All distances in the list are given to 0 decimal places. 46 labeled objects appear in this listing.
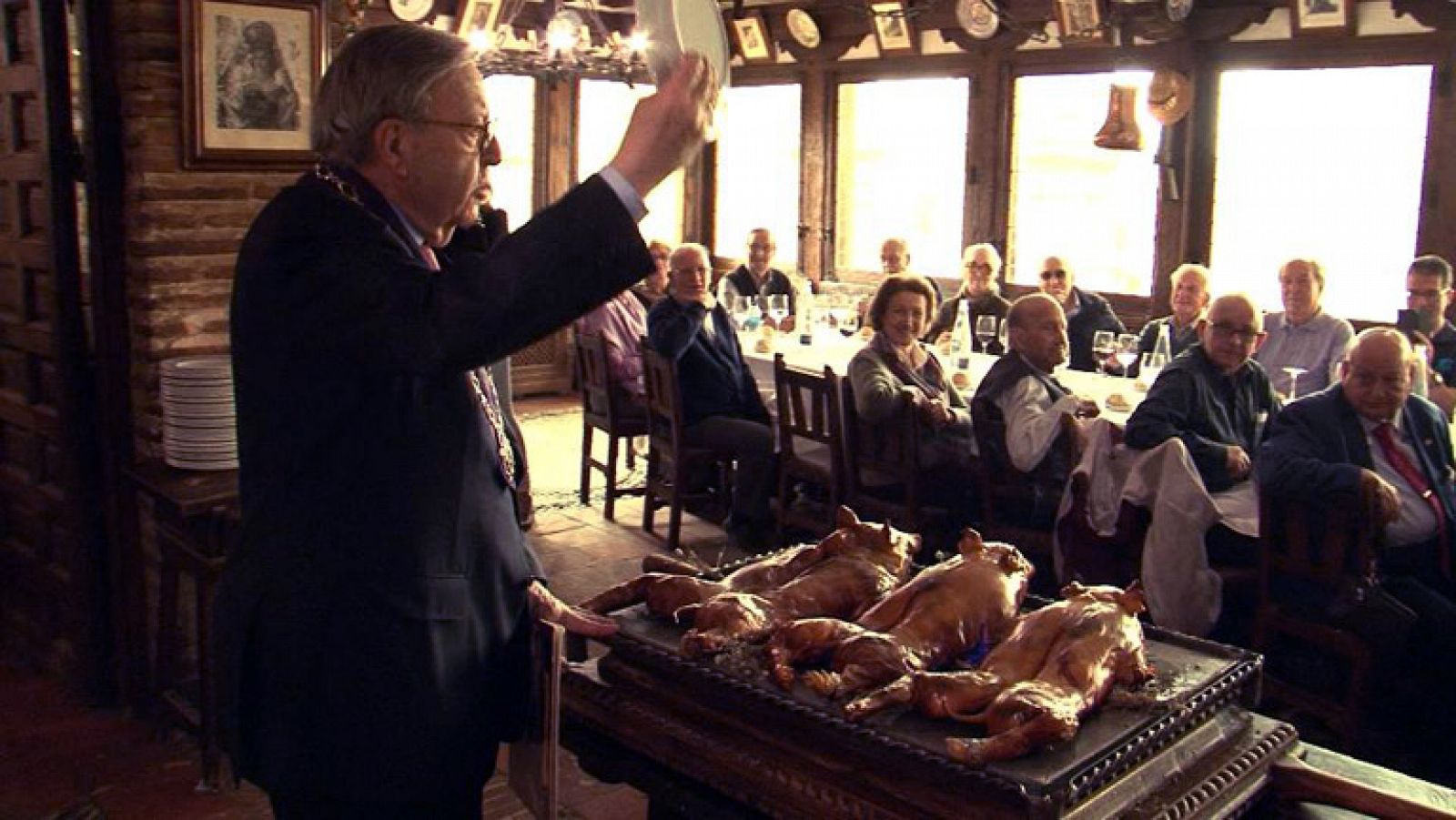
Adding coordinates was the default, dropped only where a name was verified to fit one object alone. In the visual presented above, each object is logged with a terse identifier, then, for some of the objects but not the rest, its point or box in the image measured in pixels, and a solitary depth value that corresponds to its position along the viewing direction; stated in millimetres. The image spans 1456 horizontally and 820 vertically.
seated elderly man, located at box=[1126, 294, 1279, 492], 4043
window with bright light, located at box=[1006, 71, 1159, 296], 7562
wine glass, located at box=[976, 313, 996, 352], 6312
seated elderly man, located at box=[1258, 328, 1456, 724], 3617
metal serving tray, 1315
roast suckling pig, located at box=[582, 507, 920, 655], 1640
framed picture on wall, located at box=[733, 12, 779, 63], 9211
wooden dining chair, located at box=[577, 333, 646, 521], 6043
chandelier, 6863
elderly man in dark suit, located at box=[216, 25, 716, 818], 1229
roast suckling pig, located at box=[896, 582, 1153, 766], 1344
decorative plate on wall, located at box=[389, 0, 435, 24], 7461
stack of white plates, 3154
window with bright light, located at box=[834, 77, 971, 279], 8516
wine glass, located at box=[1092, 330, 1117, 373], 5430
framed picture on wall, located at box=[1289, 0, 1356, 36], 6301
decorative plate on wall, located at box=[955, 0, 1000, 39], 7758
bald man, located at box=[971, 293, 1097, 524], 4262
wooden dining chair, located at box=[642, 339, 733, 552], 5539
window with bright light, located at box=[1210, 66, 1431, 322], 6473
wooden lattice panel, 3582
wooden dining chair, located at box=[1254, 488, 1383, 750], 3469
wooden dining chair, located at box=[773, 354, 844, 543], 4812
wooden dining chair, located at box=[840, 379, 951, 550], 4613
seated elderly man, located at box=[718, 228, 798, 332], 7945
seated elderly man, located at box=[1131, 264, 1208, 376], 5772
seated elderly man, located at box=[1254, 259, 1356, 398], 5340
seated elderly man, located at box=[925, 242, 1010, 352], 6902
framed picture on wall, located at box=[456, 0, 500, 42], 7406
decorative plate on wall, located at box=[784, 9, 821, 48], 8852
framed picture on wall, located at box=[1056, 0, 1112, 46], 7086
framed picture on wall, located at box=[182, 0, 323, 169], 3291
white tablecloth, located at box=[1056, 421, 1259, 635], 3842
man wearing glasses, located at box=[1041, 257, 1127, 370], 6488
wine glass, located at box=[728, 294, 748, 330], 6852
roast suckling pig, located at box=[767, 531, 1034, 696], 1498
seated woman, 4656
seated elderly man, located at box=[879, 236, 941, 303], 7328
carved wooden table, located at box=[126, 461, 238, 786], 3129
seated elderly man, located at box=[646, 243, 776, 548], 5516
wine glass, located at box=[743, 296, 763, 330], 6820
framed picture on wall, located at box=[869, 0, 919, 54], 8250
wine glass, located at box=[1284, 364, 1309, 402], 5051
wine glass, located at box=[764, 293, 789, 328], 6794
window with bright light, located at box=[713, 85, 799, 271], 9531
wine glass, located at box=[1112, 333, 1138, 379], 5395
